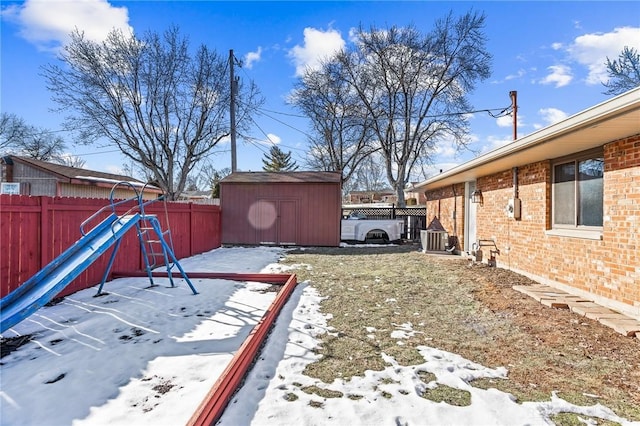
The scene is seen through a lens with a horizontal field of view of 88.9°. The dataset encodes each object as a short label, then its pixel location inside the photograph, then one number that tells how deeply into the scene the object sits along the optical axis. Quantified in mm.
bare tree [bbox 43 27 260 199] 13789
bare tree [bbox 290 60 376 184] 20922
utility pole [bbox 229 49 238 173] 14750
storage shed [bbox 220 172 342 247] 12016
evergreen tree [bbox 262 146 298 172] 33950
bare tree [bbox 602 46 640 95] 14156
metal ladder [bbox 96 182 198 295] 4578
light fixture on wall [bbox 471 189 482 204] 8259
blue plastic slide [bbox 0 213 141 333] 2646
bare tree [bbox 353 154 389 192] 22719
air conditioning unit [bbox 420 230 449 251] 10016
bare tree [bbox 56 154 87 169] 26075
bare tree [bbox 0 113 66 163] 22969
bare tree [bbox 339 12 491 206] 18156
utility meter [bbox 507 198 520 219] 6391
